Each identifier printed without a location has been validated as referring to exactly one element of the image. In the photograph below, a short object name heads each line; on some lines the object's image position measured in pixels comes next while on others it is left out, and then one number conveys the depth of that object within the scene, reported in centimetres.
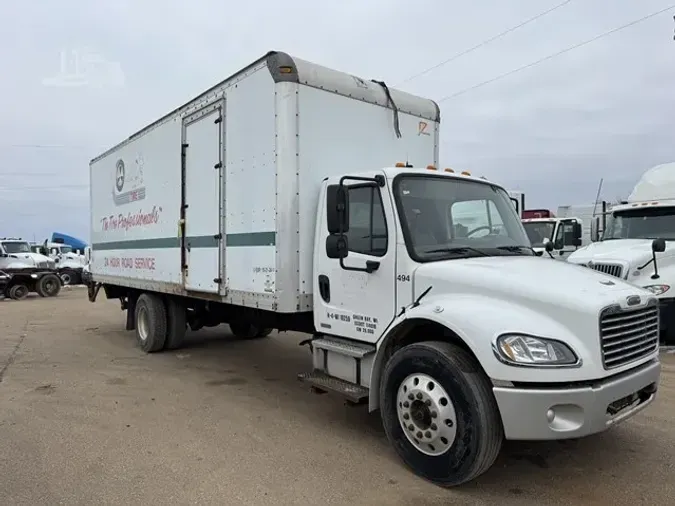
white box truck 350
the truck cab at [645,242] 889
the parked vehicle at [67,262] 2767
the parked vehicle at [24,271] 2127
